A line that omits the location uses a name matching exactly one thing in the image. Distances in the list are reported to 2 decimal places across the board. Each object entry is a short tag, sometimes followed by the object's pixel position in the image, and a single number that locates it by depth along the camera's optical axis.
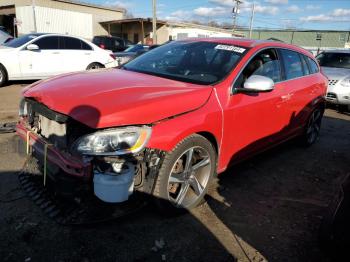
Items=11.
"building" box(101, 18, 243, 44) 33.91
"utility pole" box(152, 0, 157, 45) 28.17
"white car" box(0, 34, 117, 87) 9.38
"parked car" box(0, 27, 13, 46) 13.82
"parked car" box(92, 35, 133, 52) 20.00
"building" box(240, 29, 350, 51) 48.57
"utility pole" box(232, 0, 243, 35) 52.12
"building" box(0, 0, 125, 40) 32.16
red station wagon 2.61
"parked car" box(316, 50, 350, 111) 9.20
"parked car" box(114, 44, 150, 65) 12.55
